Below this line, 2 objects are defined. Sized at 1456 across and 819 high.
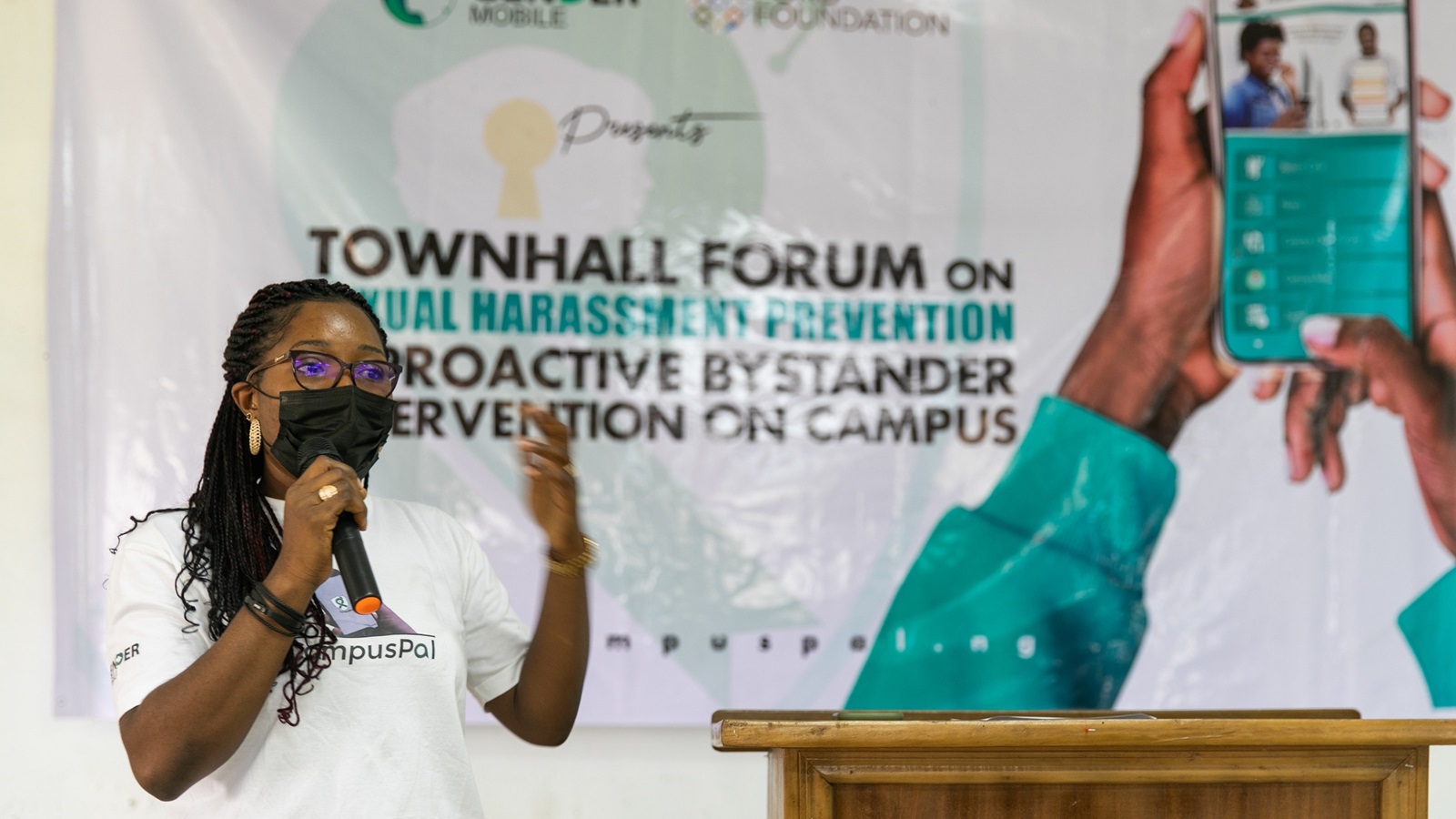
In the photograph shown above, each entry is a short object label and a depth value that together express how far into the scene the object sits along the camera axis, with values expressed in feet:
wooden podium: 15.78
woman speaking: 15.69
